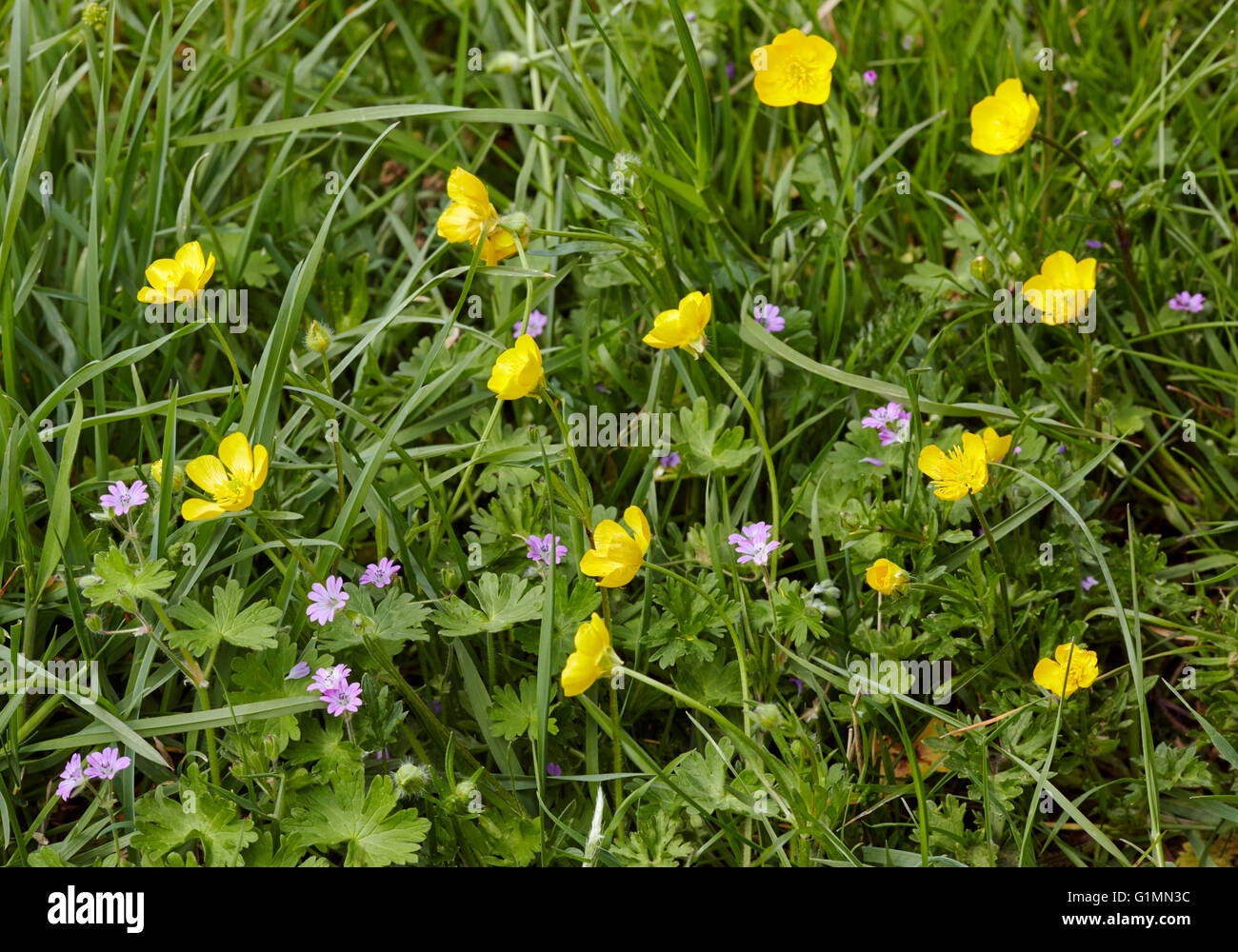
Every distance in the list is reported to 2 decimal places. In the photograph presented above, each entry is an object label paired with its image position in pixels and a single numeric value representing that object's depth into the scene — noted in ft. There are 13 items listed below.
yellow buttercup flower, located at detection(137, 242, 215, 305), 4.07
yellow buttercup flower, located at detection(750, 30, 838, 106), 4.23
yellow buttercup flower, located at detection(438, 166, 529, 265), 4.11
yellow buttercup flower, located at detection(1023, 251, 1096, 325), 4.16
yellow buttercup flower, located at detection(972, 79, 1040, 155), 4.22
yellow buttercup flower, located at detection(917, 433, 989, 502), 4.05
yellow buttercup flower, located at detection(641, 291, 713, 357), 4.06
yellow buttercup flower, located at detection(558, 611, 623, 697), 3.93
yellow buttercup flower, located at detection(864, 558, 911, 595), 4.07
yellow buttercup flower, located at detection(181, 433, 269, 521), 3.98
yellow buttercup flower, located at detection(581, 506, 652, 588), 3.97
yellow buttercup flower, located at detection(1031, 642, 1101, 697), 4.03
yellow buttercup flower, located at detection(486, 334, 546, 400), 4.00
